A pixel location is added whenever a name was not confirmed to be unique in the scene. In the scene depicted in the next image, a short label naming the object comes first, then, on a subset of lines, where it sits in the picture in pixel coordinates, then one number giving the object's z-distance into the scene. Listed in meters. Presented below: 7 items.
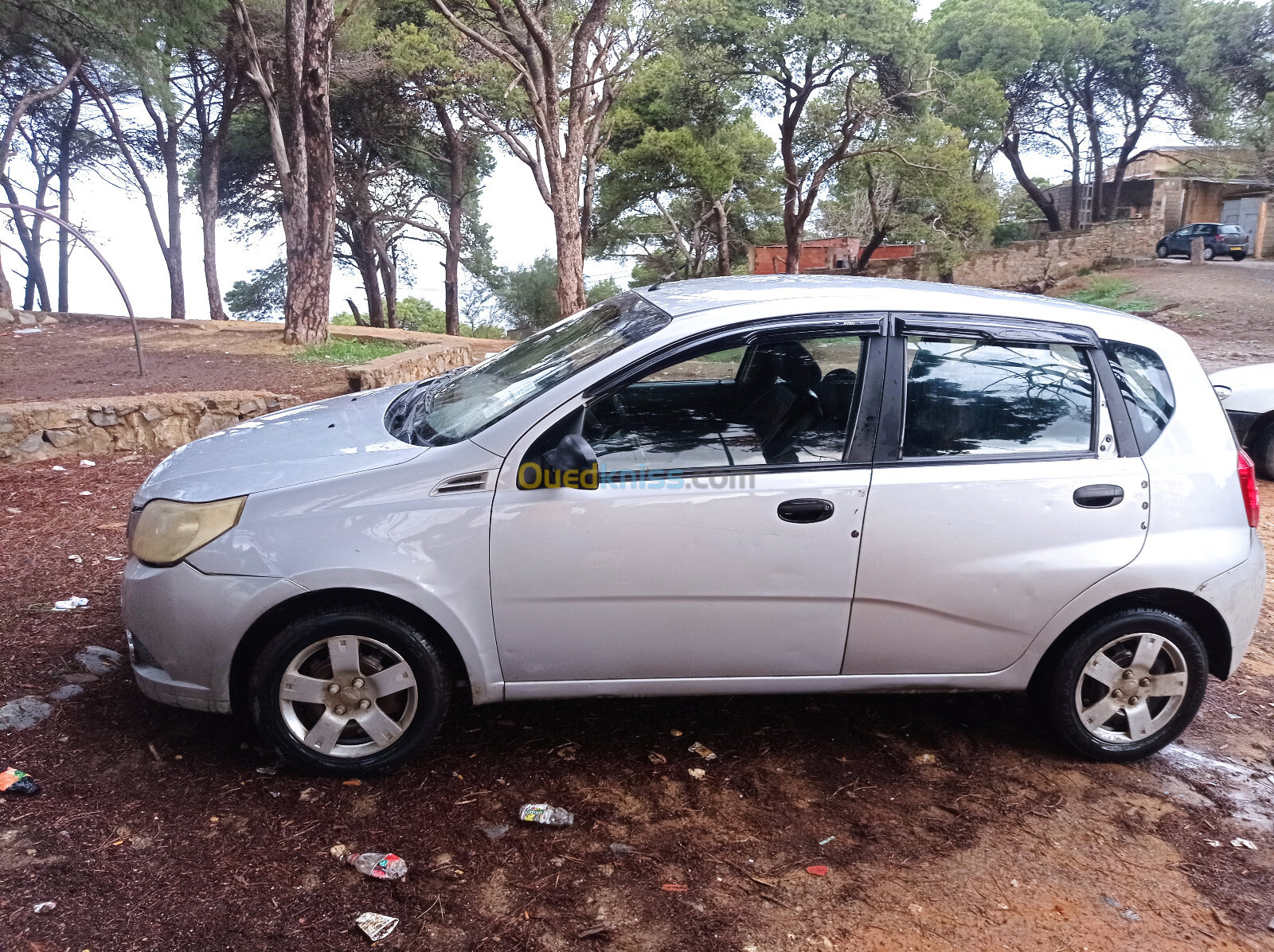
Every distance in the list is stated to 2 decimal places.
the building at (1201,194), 37.09
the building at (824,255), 36.72
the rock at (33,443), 7.62
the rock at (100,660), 4.09
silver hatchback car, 3.19
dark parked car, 32.69
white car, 8.21
